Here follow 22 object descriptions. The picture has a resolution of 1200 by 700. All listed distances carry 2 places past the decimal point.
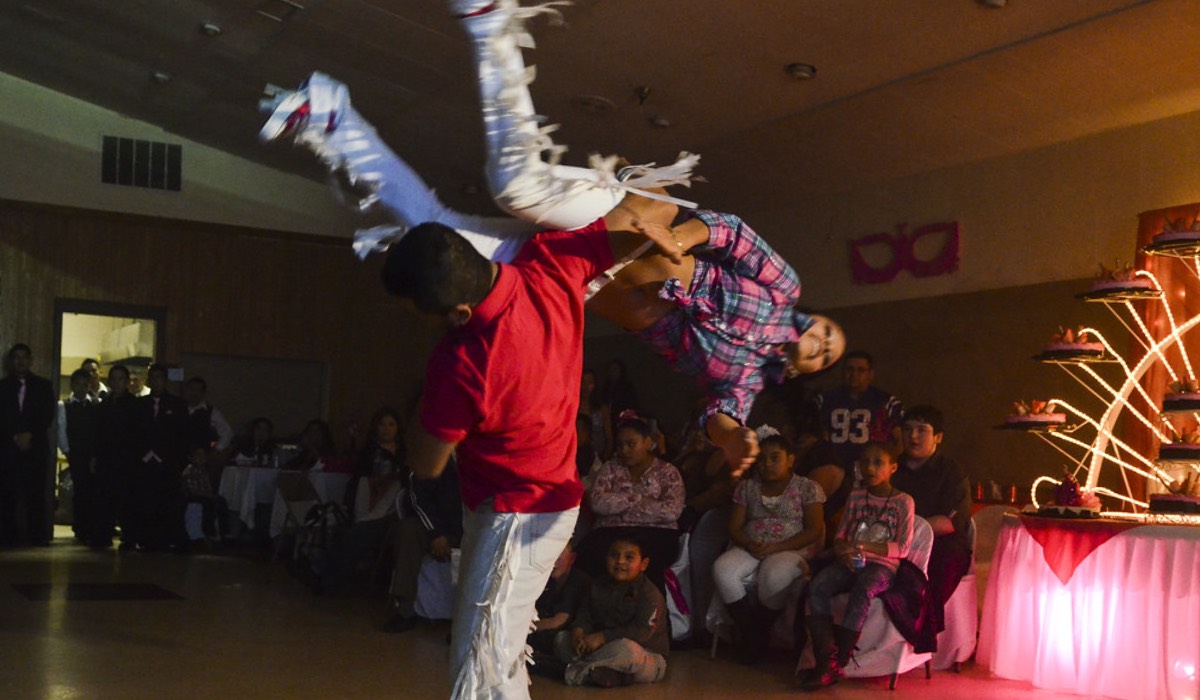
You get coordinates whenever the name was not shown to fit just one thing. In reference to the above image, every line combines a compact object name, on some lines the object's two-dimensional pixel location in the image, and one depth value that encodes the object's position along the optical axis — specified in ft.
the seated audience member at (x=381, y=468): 23.61
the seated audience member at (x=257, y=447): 32.32
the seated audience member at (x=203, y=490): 32.27
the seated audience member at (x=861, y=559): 15.81
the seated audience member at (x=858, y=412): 20.12
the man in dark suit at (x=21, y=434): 31.37
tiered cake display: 15.24
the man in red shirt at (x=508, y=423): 7.16
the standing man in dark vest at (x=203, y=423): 32.65
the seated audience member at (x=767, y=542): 17.19
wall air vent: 34.71
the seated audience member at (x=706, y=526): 18.58
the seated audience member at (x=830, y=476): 18.95
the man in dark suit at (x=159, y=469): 31.40
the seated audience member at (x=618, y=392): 29.32
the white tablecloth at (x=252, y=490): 30.07
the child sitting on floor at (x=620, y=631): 15.64
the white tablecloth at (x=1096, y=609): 14.20
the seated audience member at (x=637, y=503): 18.07
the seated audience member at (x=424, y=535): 20.25
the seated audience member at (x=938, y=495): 16.89
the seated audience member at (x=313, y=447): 30.25
